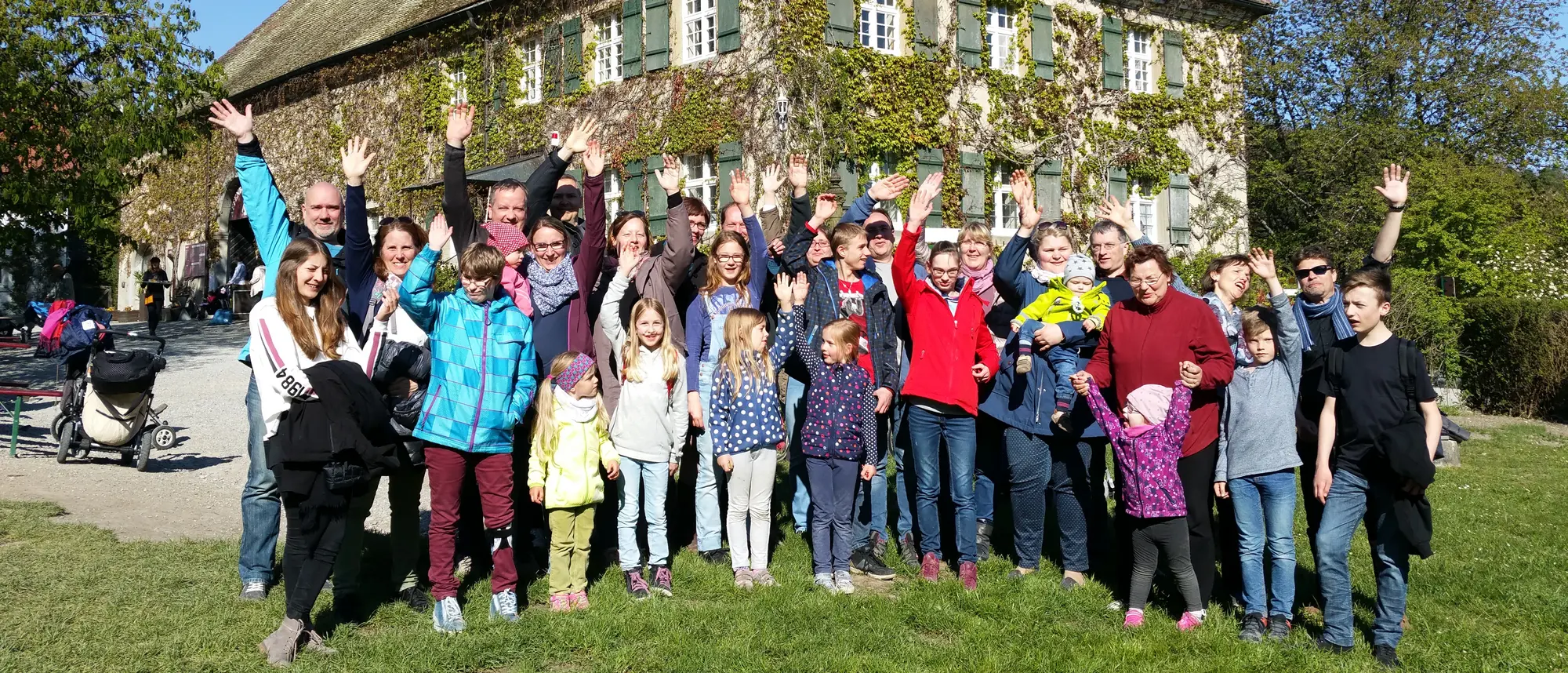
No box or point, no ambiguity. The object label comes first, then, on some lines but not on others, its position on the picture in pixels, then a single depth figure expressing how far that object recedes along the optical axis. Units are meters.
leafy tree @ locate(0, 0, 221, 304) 16.86
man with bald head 5.52
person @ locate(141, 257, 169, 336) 23.31
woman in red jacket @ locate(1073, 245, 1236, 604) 5.48
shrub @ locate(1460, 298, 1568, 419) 16.19
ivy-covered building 17.75
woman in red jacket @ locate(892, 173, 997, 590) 6.24
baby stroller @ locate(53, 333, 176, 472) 9.50
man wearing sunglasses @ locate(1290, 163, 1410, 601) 5.52
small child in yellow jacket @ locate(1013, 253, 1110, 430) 5.97
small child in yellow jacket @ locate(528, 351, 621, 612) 5.54
